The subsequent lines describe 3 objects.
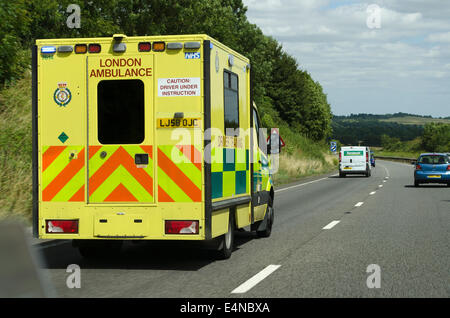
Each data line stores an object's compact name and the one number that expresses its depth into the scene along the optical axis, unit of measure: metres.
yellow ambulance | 7.62
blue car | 27.22
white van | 39.69
